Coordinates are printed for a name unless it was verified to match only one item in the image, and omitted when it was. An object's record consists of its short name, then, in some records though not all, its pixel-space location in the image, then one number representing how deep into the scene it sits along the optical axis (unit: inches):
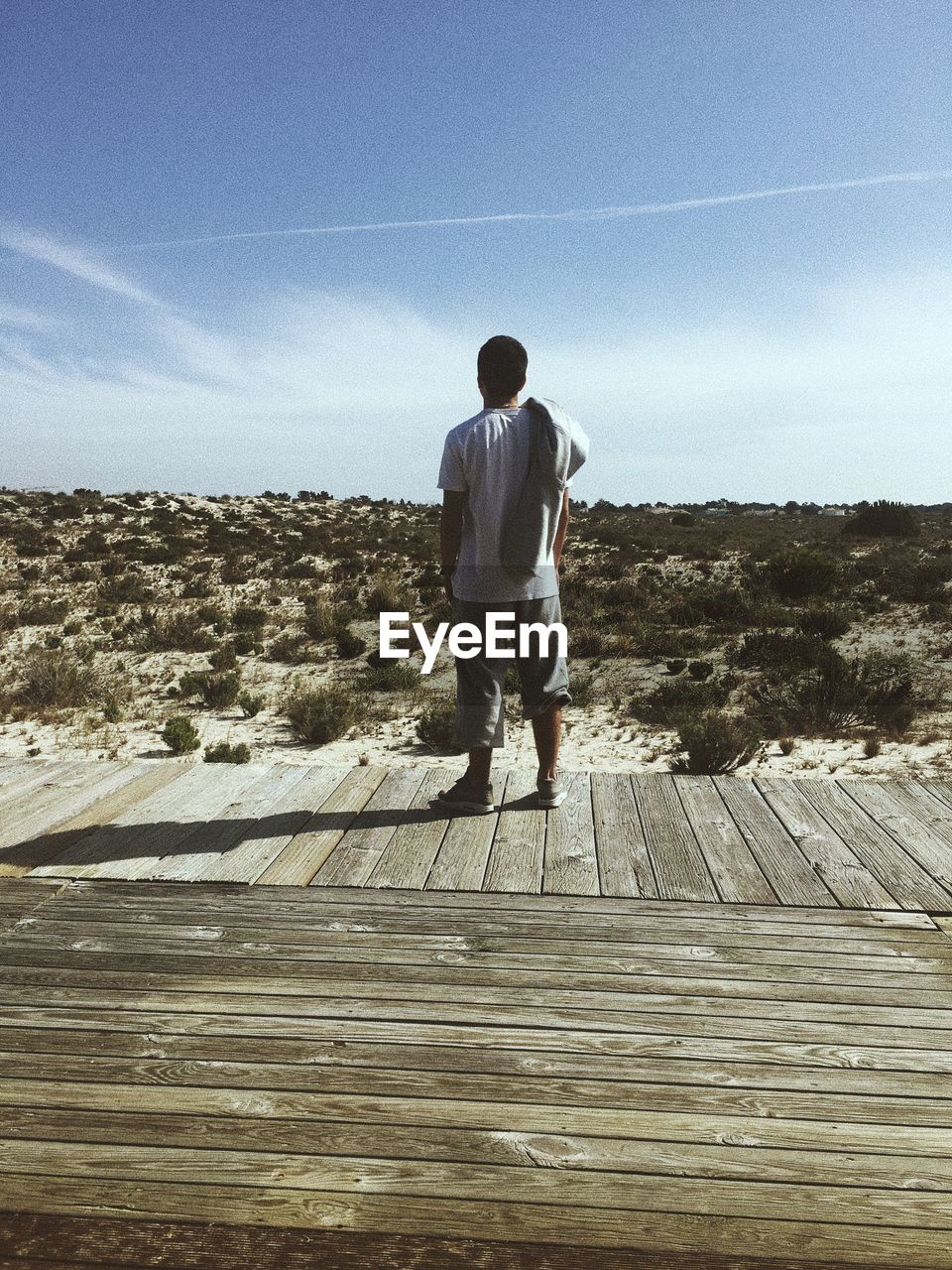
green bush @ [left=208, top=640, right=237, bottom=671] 501.7
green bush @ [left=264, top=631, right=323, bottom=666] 522.9
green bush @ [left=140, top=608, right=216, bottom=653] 554.9
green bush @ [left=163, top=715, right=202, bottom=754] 330.6
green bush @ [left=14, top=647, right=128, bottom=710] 423.2
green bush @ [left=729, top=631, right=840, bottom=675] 466.0
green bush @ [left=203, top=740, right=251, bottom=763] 313.4
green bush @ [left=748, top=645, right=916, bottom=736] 369.7
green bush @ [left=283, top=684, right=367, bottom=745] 356.5
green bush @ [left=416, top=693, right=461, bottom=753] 344.2
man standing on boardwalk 147.8
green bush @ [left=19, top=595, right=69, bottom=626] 633.6
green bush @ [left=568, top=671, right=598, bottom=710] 425.0
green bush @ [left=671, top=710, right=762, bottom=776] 291.4
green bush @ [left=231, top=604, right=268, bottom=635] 607.2
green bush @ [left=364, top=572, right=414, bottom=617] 681.0
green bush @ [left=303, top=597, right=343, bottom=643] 590.9
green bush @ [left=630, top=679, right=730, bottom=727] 384.5
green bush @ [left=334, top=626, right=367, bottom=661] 522.9
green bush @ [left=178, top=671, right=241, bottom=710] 423.2
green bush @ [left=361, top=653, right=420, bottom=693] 451.8
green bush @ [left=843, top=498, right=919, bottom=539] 1481.3
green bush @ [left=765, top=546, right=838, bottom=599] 721.6
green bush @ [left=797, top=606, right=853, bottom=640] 561.6
